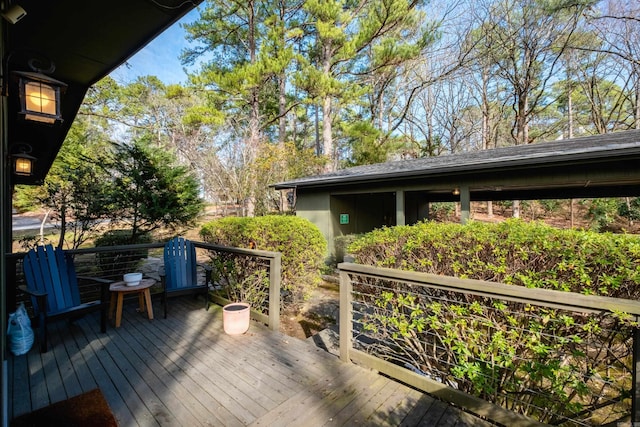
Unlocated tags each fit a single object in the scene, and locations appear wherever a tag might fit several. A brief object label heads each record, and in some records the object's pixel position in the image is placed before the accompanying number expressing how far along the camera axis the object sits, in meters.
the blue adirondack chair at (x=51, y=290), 2.78
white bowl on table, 3.44
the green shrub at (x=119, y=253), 6.04
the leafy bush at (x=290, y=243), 4.09
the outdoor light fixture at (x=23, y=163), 3.37
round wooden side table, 3.34
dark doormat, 1.84
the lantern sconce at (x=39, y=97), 2.21
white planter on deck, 3.20
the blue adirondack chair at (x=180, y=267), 4.08
